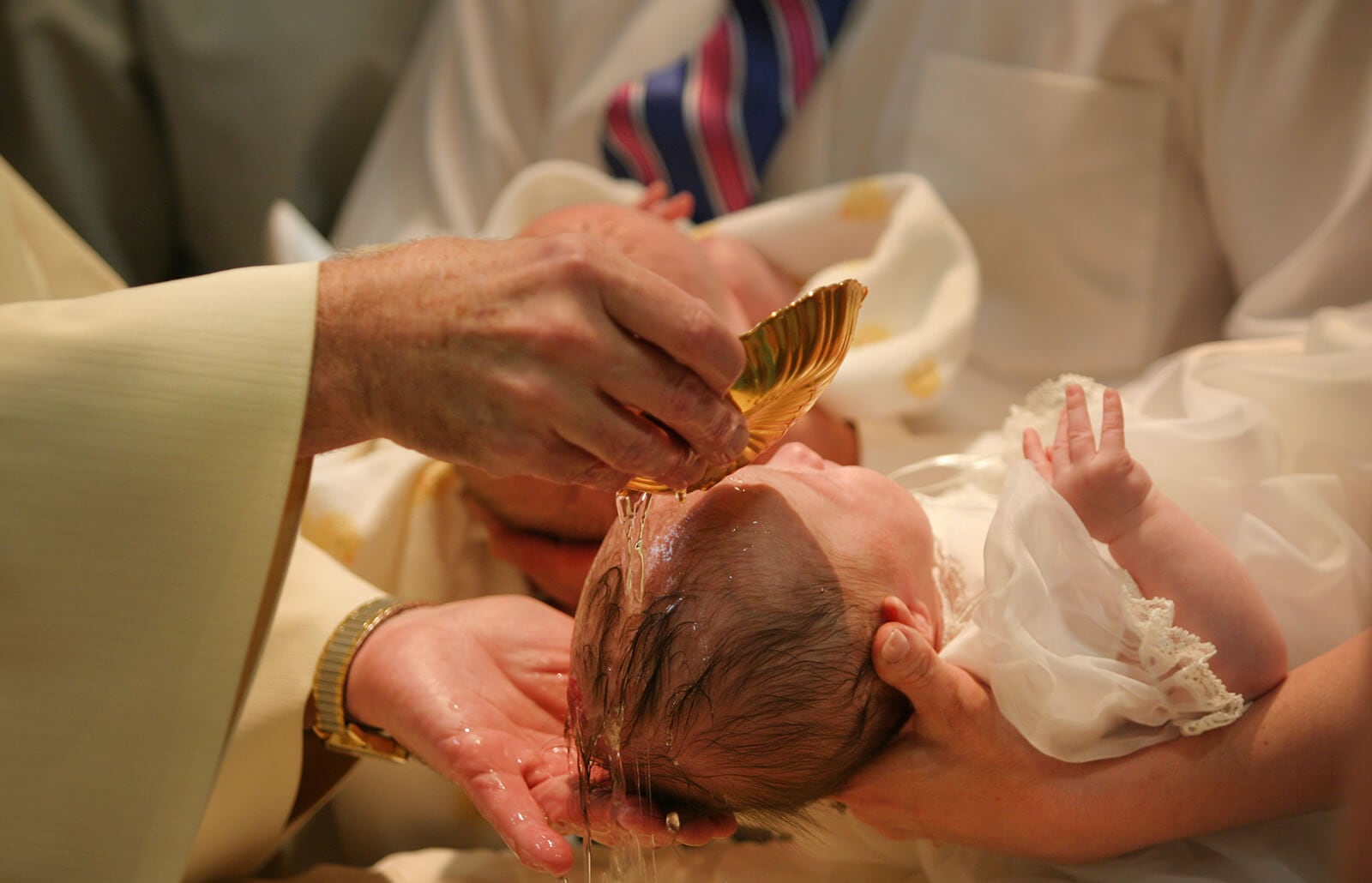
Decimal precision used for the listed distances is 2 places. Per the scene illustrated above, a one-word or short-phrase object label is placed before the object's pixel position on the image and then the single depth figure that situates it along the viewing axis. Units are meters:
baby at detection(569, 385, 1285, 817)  1.25
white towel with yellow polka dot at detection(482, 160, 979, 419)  1.50
